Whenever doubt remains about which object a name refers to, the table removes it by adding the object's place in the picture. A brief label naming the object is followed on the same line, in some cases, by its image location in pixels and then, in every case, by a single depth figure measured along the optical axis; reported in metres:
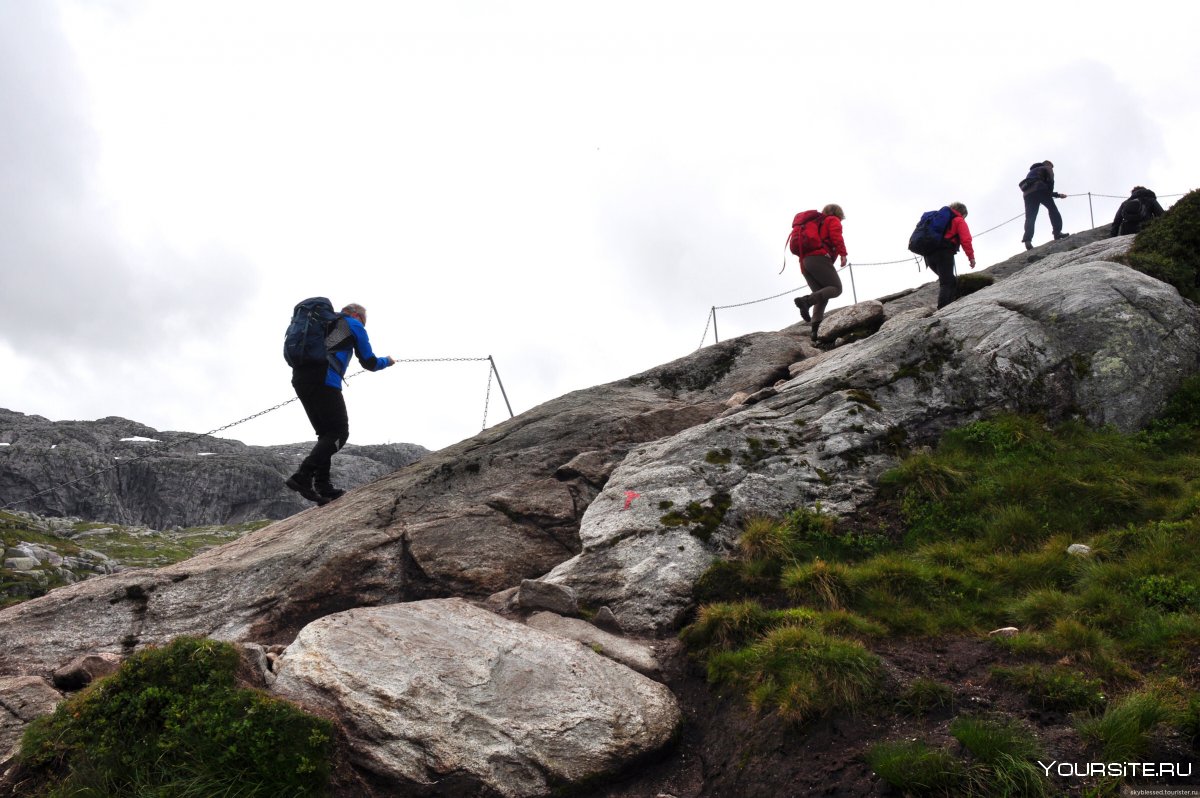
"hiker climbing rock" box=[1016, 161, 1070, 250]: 28.20
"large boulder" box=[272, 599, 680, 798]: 8.08
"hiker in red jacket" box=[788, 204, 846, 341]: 19.41
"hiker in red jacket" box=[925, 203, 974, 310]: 18.59
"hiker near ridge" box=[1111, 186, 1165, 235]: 22.11
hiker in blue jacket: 15.12
